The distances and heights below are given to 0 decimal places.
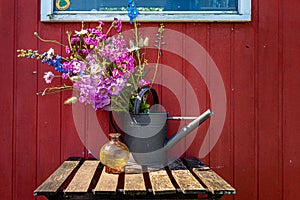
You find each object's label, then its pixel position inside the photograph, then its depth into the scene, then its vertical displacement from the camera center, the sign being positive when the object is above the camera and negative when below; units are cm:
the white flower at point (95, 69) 157 +14
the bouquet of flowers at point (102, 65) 157 +16
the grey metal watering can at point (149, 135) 158 -14
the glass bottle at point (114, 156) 147 -21
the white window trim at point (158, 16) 180 +41
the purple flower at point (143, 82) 166 +8
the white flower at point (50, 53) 165 +21
